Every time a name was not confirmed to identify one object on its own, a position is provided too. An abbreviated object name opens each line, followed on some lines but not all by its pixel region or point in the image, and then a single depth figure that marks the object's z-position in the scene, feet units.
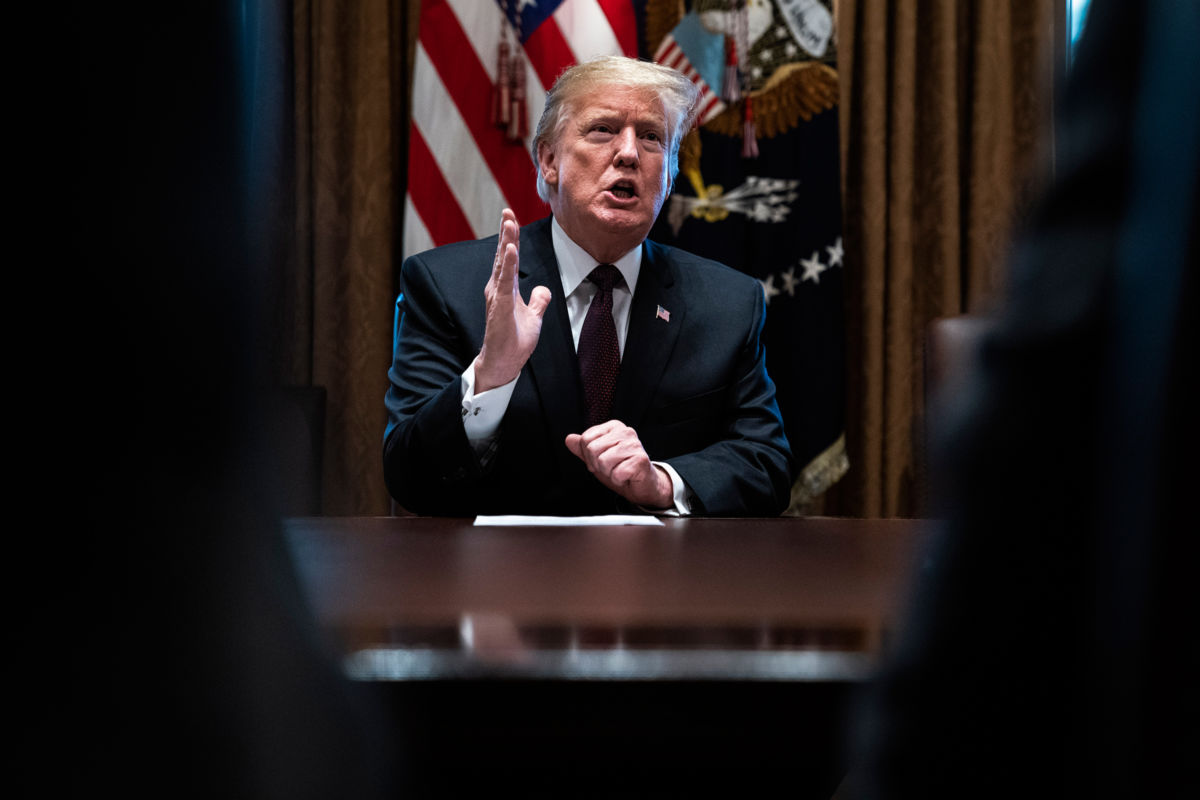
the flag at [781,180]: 17.32
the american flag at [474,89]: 17.21
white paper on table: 13.62
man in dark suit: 14.35
